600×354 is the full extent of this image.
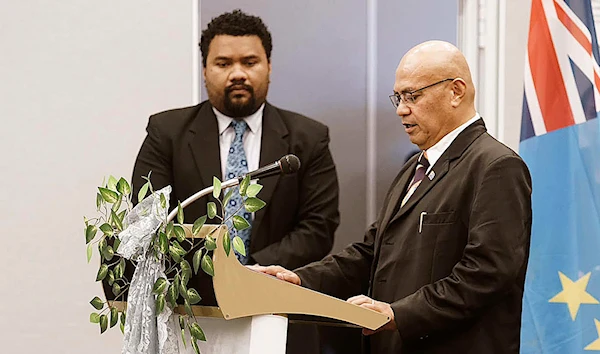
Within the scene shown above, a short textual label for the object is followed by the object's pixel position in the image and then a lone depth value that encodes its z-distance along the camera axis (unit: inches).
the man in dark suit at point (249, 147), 275.4
